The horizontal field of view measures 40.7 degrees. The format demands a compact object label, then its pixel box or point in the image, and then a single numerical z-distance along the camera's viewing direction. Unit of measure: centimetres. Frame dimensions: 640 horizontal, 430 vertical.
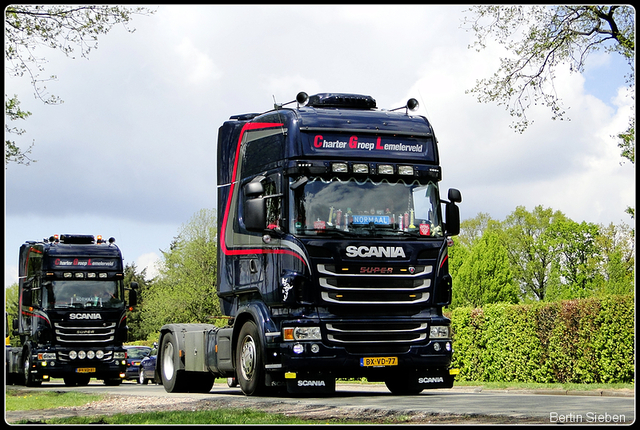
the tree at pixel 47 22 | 1750
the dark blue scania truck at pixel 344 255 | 1309
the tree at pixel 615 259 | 5872
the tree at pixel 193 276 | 6122
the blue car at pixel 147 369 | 3187
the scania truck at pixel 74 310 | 2605
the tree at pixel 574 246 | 7062
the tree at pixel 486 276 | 6519
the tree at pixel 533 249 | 7206
